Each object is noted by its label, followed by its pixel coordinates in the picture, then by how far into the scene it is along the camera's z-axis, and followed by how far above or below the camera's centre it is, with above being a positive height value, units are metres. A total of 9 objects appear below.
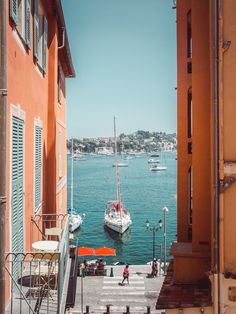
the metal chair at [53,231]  12.60 -1.99
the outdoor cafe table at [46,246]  9.68 -1.86
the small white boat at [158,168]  177.88 -2.27
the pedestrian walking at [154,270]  27.88 -6.89
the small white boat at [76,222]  61.31 -8.43
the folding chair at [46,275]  8.48 -2.47
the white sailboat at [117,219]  59.44 -7.94
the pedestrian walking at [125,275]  25.86 -6.67
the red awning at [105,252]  31.69 -6.56
